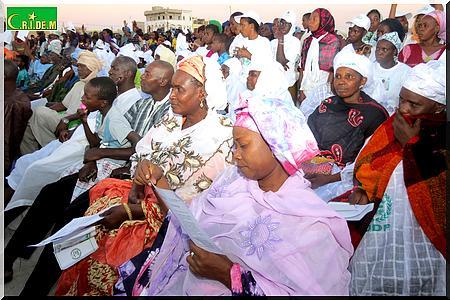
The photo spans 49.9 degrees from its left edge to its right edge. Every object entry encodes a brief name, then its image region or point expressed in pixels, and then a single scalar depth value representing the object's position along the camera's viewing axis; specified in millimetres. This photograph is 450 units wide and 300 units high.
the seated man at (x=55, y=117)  4926
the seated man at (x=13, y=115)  4211
